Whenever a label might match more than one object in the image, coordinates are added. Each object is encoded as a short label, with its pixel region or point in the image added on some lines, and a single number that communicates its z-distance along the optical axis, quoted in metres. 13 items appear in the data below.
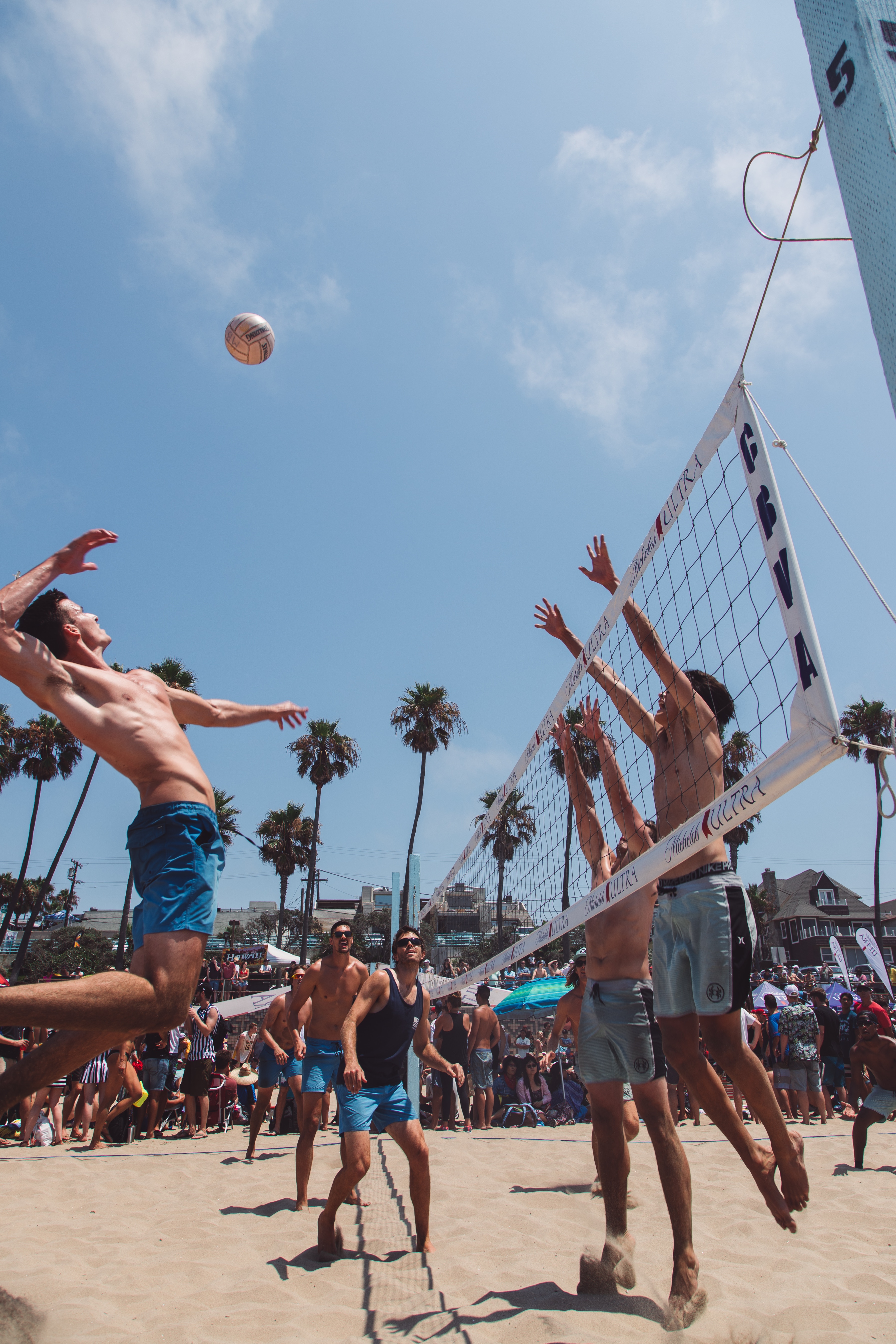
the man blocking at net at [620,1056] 2.86
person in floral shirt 8.55
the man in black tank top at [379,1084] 3.75
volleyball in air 6.09
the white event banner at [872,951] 13.39
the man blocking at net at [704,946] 2.68
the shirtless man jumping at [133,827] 2.13
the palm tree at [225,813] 30.61
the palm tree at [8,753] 24.80
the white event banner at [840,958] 15.80
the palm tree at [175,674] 22.84
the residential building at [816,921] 43.88
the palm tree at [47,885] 24.20
